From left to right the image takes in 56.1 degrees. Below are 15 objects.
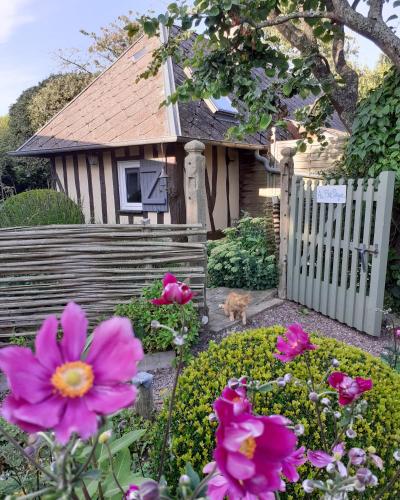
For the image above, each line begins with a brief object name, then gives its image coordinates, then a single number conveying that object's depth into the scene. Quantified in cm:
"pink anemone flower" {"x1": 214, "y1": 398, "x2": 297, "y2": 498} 50
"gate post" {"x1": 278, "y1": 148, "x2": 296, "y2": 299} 474
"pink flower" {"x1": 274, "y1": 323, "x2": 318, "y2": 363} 104
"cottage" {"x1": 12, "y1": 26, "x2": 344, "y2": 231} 745
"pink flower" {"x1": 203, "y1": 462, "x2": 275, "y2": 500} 63
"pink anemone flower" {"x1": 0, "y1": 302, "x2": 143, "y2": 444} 47
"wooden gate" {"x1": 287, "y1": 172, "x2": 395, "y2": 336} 366
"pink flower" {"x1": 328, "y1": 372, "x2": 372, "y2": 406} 85
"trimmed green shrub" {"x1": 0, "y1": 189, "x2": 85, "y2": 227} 620
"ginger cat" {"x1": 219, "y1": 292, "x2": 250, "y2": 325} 397
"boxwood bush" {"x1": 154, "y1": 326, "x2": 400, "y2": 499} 150
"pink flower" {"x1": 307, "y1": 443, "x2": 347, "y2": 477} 80
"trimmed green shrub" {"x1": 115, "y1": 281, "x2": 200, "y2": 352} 338
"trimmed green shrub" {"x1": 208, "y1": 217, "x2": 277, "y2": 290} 523
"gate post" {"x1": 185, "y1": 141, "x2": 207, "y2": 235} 385
